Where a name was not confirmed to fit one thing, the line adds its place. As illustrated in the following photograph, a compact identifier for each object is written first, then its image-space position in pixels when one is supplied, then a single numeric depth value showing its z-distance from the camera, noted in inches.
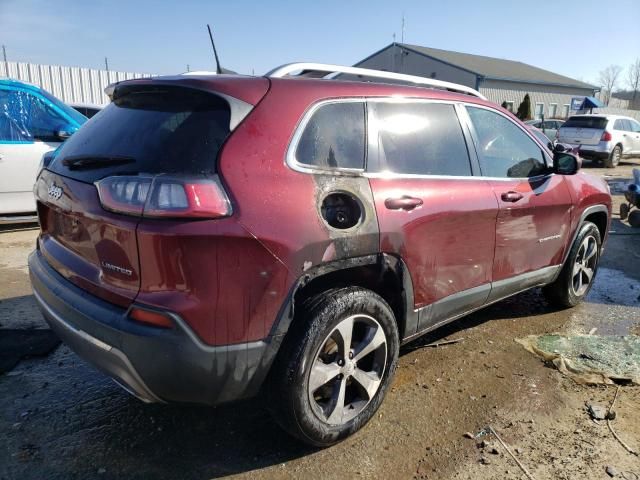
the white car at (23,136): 253.3
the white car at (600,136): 666.8
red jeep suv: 80.0
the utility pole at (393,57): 1553.2
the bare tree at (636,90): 3004.7
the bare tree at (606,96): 2241.6
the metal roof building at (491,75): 1433.3
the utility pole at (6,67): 545.0
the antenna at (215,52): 128.1
